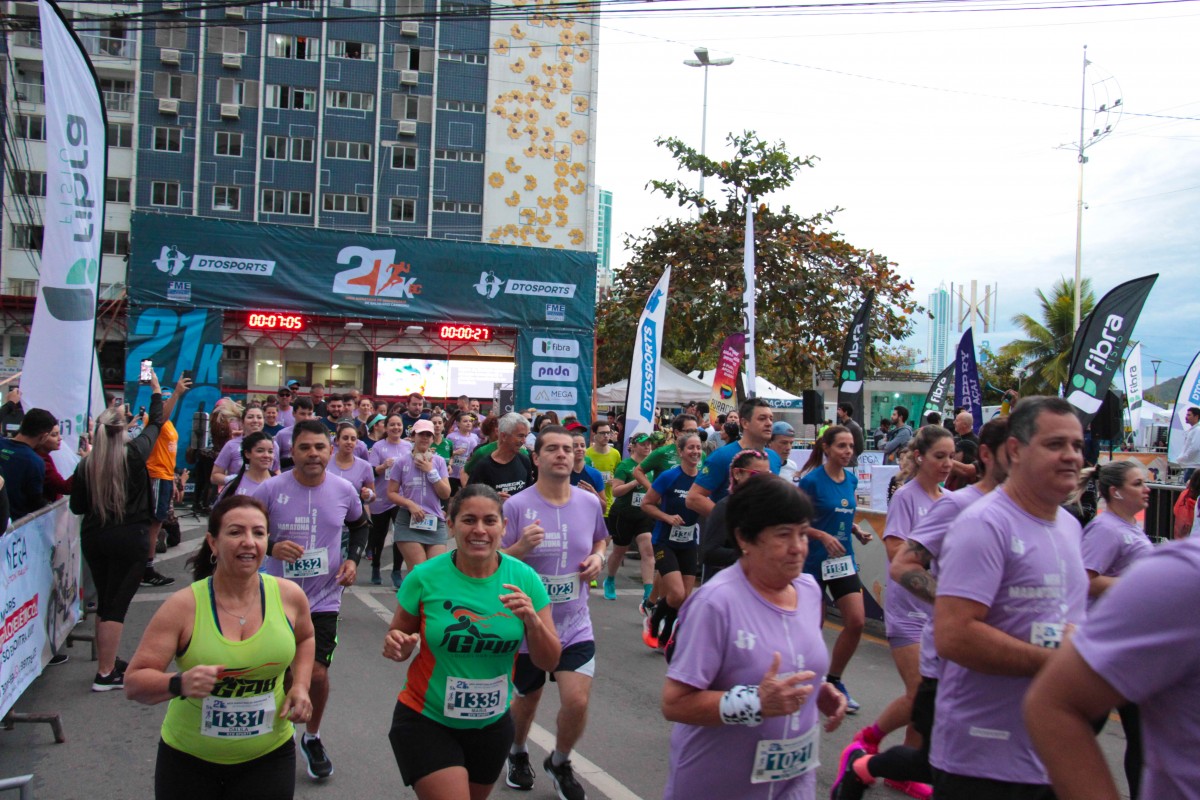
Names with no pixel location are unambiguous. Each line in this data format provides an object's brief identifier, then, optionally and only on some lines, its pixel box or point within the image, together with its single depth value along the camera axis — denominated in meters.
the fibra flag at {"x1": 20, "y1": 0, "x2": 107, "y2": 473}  7.29
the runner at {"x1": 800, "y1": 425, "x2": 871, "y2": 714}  6.12
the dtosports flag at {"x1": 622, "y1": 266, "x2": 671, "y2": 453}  14.91
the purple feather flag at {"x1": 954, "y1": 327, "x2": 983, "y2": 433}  14.39
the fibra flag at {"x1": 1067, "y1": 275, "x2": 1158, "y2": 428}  10.54
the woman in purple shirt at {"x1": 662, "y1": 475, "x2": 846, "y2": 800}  2.87
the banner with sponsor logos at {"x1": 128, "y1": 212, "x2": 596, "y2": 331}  20.19
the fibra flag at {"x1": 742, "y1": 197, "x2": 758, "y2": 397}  14.27
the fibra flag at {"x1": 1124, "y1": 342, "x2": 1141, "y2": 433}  24.81
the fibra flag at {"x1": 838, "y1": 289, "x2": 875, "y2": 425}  17.19
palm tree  41.16
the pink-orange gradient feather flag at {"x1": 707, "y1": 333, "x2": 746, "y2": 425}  18.27
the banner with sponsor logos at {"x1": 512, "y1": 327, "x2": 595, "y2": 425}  23.69
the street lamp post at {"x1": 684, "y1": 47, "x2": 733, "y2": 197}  33.47
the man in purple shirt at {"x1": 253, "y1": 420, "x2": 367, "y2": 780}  5.52
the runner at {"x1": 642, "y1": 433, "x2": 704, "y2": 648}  8.21
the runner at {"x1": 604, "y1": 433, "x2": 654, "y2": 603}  10.11
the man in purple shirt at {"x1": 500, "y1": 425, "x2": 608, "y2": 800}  4.93
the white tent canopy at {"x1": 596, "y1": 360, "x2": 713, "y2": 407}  25.81
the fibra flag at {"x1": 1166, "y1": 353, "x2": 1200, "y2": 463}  18.97
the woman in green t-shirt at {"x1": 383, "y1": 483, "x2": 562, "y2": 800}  3.60
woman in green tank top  3.39
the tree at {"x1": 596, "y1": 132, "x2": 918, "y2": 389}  25.77
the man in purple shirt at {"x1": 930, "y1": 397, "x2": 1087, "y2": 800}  2.87
